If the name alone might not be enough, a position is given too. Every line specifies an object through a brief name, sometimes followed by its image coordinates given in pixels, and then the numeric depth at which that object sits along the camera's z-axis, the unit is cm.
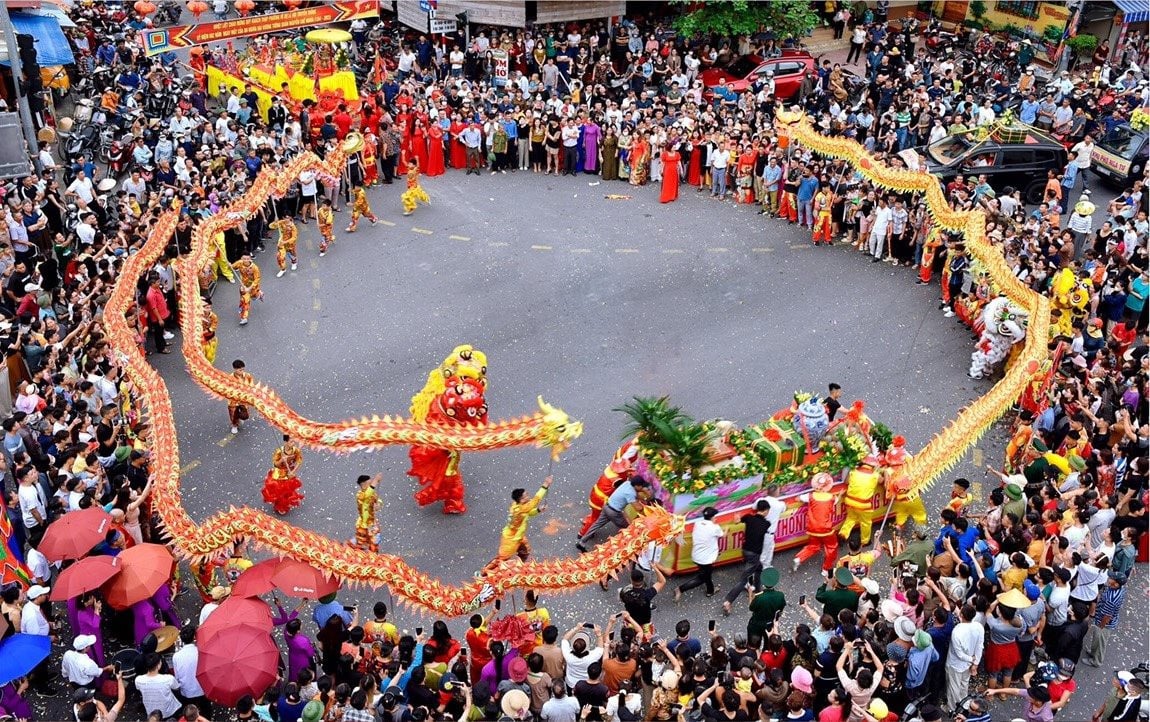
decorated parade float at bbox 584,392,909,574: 1164
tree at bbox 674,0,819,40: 2738
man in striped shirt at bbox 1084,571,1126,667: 1079
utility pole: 1727
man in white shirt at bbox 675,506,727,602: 1144
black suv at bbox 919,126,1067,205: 2047
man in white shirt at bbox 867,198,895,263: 1883
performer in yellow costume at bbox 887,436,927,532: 1220
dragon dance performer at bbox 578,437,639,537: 1224
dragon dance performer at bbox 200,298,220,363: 1534
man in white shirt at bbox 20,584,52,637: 973
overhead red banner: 2195
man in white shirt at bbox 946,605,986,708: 980
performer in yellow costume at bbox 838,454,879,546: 1205
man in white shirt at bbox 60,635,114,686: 940
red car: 2672
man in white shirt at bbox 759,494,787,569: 1160
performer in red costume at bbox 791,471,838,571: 1184
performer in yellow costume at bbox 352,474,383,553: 1185
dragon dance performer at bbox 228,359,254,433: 1400
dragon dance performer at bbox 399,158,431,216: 2080
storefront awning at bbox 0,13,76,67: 2250
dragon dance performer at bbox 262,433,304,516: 1275
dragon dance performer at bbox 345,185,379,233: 2011
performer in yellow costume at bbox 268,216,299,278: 1841
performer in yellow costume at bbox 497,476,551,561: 1148
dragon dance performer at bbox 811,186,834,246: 1956
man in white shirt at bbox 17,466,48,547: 1135
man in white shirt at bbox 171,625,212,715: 945
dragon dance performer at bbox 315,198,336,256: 1909
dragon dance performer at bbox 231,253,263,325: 1692
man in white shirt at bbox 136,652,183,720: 935
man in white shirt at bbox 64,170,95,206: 1848
